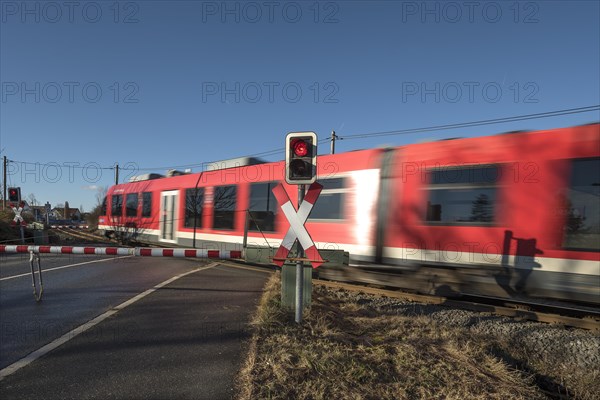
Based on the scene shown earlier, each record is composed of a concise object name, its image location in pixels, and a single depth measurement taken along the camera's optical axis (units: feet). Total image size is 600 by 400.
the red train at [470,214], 18.79
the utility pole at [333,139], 86.43
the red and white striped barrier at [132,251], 20.26
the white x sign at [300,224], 14.85
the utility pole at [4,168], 127.75
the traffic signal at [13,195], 52.70
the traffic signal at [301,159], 14.97
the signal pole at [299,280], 15.29
